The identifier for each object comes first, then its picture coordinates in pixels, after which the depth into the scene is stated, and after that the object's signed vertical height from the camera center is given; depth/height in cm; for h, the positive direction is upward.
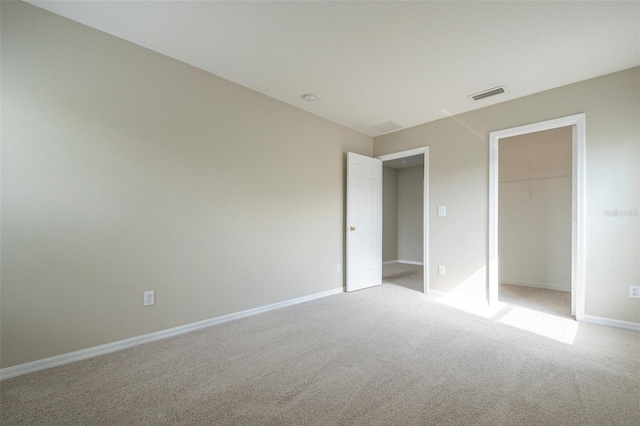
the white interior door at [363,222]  425 -13
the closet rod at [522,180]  426 +58
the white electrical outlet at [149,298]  243 -76
